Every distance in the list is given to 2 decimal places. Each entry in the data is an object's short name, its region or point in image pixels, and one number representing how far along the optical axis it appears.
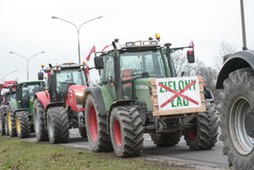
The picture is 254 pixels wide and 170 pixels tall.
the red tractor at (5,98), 25.42
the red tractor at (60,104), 16.47
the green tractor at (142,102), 10.66
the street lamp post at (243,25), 19.19
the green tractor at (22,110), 21.02
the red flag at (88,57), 15.27
